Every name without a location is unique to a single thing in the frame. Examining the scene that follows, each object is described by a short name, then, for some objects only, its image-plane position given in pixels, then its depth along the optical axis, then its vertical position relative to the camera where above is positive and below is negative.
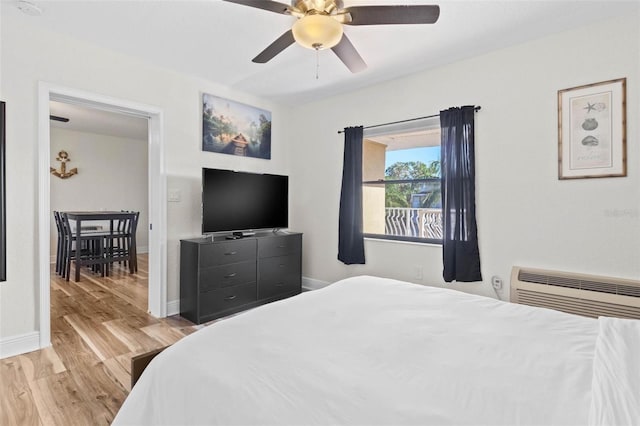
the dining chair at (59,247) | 5.02 -0.56
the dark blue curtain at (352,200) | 3.78 +0.14
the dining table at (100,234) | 4.71 -0.34
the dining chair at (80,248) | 4.73 -0.57
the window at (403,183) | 3.43 +0.33
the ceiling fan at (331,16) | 1.77 +1.09
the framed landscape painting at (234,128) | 3.66 +1.01
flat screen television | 3.32 +0.12
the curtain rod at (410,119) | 2.98 +0.97
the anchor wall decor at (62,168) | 6.16 +0.83
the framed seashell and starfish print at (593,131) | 2.35 +0.61
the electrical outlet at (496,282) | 2.88 -0.62
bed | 0.79 -0.48
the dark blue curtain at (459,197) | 2.98 +0.14
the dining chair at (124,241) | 5.16 -0.48
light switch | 3.35 +0.17
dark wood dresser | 3.13 -0.65
